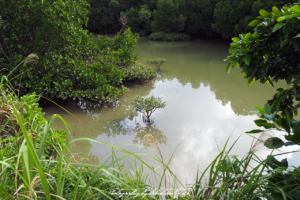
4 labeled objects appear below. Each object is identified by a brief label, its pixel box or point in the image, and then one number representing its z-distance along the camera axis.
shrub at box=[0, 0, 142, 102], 5.18
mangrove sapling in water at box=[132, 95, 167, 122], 4.96
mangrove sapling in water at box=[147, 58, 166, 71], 9.67
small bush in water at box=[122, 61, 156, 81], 7.84
